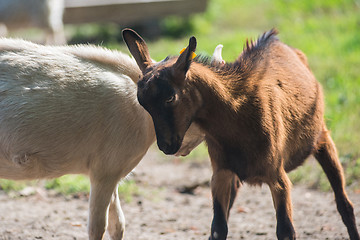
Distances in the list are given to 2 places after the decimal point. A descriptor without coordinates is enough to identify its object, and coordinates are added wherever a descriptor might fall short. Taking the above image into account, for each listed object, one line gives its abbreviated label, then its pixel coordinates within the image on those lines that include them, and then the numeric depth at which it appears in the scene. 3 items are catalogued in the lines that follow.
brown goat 6.93
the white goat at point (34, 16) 21.03
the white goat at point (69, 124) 7.92
